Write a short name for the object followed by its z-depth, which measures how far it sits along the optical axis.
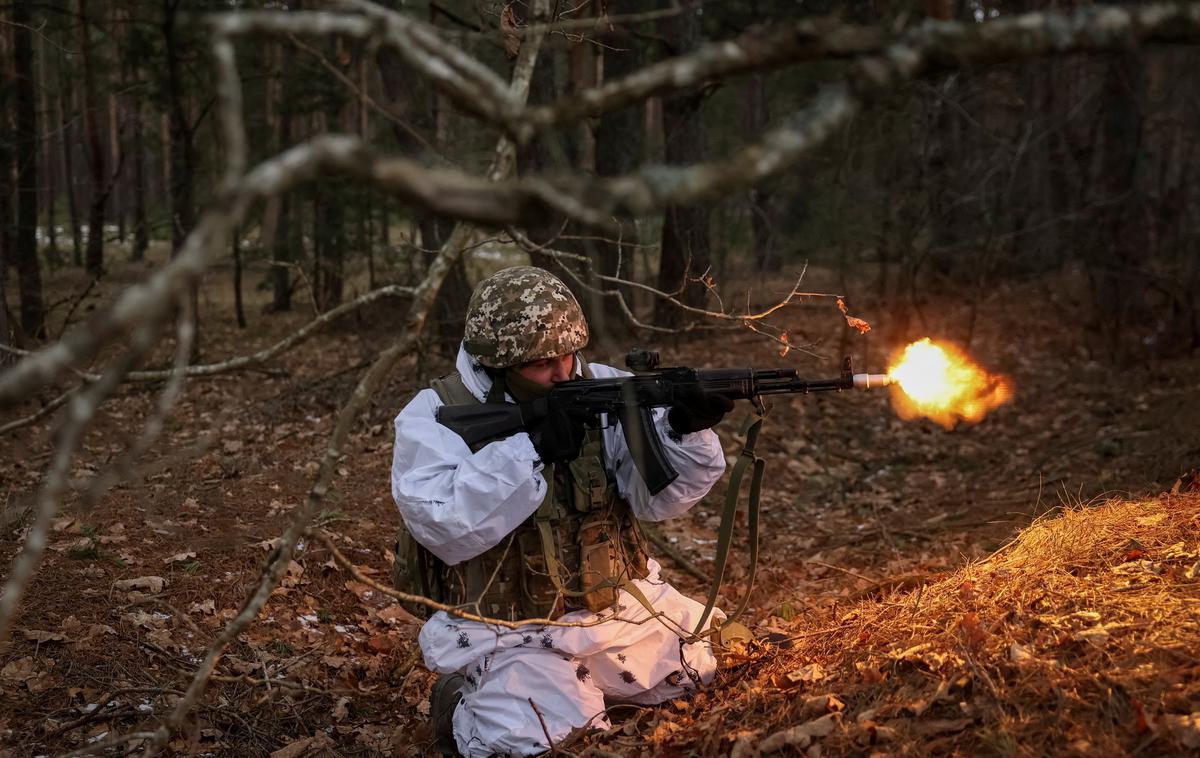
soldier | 4.14
